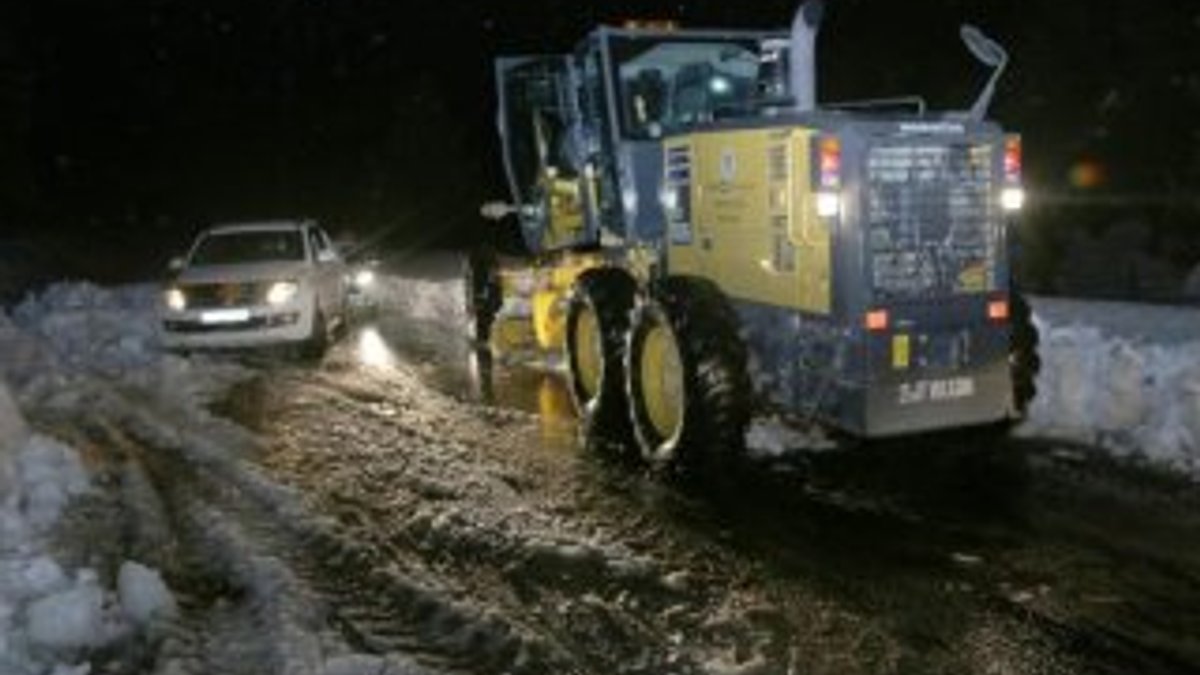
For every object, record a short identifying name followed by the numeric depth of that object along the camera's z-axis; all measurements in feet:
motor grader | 28.73
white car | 53.78
